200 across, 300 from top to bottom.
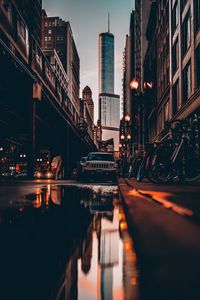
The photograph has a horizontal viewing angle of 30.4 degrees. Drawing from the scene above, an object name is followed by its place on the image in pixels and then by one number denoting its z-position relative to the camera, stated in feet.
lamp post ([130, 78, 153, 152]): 64.08
